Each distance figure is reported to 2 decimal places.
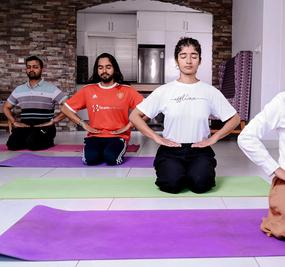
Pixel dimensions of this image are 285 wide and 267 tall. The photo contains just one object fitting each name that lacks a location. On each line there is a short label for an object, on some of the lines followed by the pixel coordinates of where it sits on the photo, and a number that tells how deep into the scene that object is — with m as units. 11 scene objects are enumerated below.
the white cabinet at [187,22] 8.80
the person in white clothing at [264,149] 1.60
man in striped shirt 4.90
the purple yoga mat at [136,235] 1.50
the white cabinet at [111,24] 9.07
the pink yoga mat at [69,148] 4.85
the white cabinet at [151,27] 8.93
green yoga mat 2.52
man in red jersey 3.81
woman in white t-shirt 2.59
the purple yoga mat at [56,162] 3.69
